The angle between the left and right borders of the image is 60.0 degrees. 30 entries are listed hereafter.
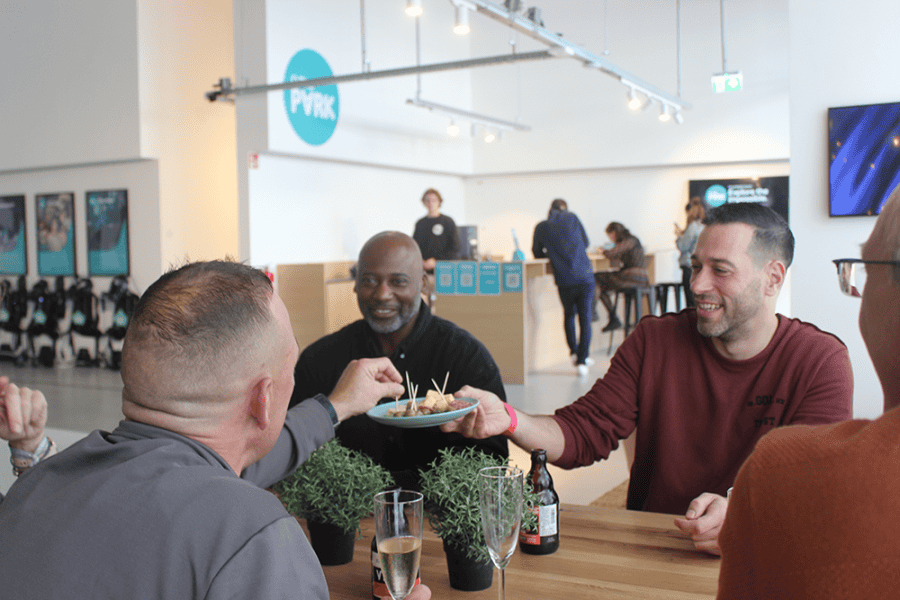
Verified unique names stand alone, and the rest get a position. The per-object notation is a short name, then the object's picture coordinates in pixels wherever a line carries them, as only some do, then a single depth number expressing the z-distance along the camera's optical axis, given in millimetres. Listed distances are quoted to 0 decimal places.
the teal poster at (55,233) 9312
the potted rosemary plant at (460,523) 1328
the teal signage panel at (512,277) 7527
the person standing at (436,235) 8758
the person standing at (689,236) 8641
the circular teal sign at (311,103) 8734
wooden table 1337
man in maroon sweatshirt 2025
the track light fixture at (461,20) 5285
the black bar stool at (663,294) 9656
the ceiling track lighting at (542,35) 5391
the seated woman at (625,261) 9352
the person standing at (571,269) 7898
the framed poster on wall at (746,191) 11281
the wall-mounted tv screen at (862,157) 4719
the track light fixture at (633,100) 8633
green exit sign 5977
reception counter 7520
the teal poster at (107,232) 8922
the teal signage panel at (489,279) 7609
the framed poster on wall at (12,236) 9719
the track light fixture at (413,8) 5216
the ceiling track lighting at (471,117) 9336
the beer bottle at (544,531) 1484
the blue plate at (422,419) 1716
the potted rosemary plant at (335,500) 1475
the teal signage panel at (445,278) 7840
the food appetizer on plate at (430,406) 1832
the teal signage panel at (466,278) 7746
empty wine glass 1191
